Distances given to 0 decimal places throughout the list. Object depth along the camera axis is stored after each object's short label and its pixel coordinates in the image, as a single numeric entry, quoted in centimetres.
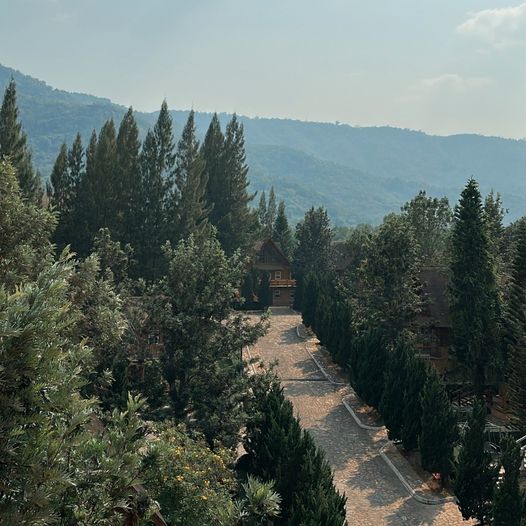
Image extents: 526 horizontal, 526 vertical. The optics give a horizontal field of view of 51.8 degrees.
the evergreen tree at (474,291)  3353
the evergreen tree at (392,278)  3534
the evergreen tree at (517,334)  2800
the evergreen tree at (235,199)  6406
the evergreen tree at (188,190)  5047
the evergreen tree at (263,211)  12269
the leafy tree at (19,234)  1852
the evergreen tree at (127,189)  4810
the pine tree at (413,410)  2538
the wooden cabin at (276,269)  6931
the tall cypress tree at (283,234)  8569
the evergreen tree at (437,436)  2341
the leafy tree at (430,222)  5950
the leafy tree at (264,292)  6662
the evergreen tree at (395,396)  2653
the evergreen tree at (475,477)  1967
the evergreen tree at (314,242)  7369
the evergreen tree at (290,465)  1560
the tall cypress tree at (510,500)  1664
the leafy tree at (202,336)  2134
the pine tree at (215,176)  6531
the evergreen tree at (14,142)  4519
